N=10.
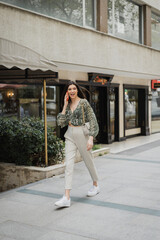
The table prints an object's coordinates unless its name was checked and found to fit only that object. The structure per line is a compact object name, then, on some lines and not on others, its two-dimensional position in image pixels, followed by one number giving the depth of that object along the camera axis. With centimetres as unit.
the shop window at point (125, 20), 1355
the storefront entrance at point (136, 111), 1625
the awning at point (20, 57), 618
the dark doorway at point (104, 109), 1406
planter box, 729
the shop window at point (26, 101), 996
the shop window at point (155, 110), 1830
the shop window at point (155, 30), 1709
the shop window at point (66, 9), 956
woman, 542
